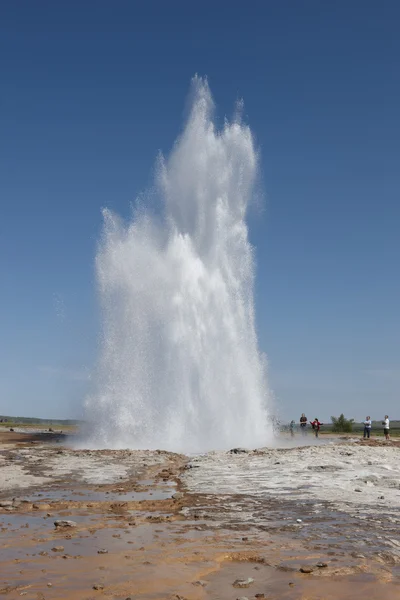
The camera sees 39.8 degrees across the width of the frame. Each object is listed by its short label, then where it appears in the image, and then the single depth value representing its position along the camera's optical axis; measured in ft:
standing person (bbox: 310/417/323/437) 120.88
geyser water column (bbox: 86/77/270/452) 93.35
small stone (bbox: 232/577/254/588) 19.39
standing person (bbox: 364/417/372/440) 113.50
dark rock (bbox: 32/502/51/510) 34.32
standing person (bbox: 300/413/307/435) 124.57
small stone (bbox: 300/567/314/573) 20.77
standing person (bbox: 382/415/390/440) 107.41
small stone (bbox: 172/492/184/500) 37.91
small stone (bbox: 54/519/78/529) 28.60
